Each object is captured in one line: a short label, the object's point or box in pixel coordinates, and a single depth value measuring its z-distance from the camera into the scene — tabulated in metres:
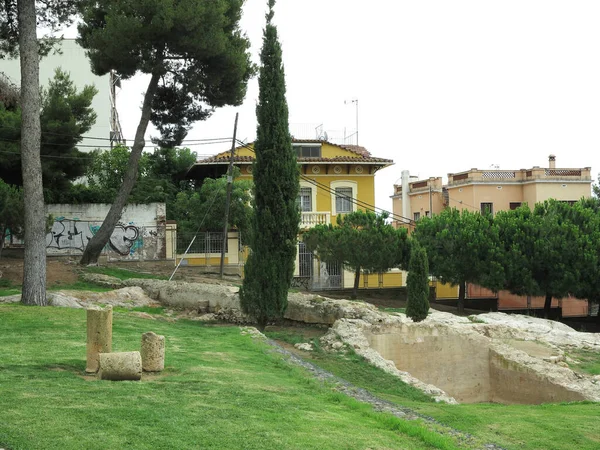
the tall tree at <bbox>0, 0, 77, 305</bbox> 17.77
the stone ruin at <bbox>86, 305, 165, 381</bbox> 10.03
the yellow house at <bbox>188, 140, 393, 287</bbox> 41.00
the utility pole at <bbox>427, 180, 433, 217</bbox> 48.91
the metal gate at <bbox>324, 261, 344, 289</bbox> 40.97
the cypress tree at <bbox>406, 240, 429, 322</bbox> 19.57
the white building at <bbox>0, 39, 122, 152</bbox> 43.69
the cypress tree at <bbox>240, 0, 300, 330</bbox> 19.19
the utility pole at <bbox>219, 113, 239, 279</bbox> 30.79
